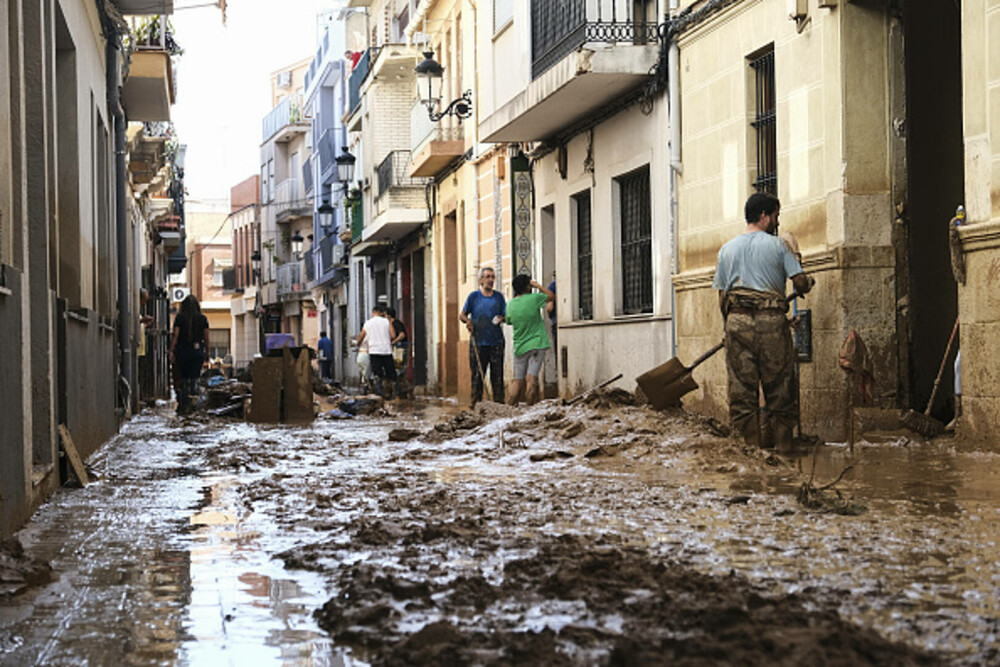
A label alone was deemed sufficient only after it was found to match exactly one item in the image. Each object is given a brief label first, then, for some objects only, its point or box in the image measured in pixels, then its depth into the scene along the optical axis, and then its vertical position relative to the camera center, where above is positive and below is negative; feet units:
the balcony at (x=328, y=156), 176.04 +22.41
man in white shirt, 82.02 -0.30
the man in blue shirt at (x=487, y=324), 61.62 +0.48
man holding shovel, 34.30 -0.17
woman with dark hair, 65.87 -0.18
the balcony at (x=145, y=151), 89.15 +12.25
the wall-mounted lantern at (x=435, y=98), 86.22 +14.38
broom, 34.71 -2.30
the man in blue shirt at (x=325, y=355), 151.64 -1.66
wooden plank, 28.94 -2.23
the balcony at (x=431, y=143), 91.30 +12.18
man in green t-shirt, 57.62 +0.11
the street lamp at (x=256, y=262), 228.43 +12.77
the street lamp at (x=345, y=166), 122.31 +14.56
